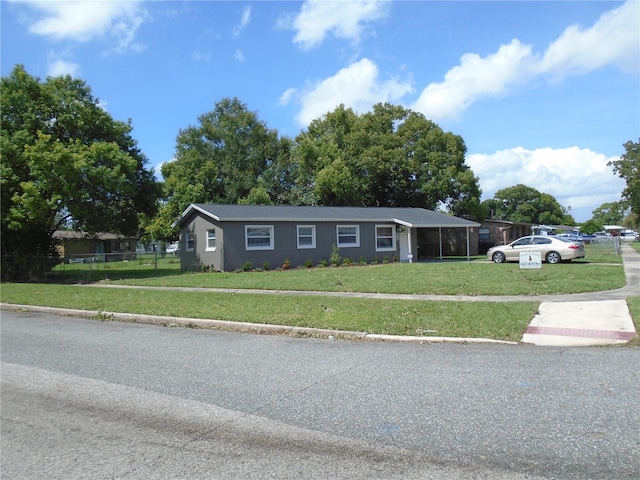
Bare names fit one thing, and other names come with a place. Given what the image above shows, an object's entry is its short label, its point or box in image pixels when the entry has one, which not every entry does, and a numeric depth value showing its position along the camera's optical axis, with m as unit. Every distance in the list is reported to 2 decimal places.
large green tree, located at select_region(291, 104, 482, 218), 42.75
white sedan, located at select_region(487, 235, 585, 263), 23.02
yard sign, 14.44
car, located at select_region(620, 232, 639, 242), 64.47
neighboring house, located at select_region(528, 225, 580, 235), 58.44
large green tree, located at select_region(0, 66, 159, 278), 20.80
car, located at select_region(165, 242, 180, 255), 57.89
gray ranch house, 24.78
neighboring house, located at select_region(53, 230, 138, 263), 54.34
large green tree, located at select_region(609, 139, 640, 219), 49.47
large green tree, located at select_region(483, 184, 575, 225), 109.44
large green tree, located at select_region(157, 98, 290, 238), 46.44
